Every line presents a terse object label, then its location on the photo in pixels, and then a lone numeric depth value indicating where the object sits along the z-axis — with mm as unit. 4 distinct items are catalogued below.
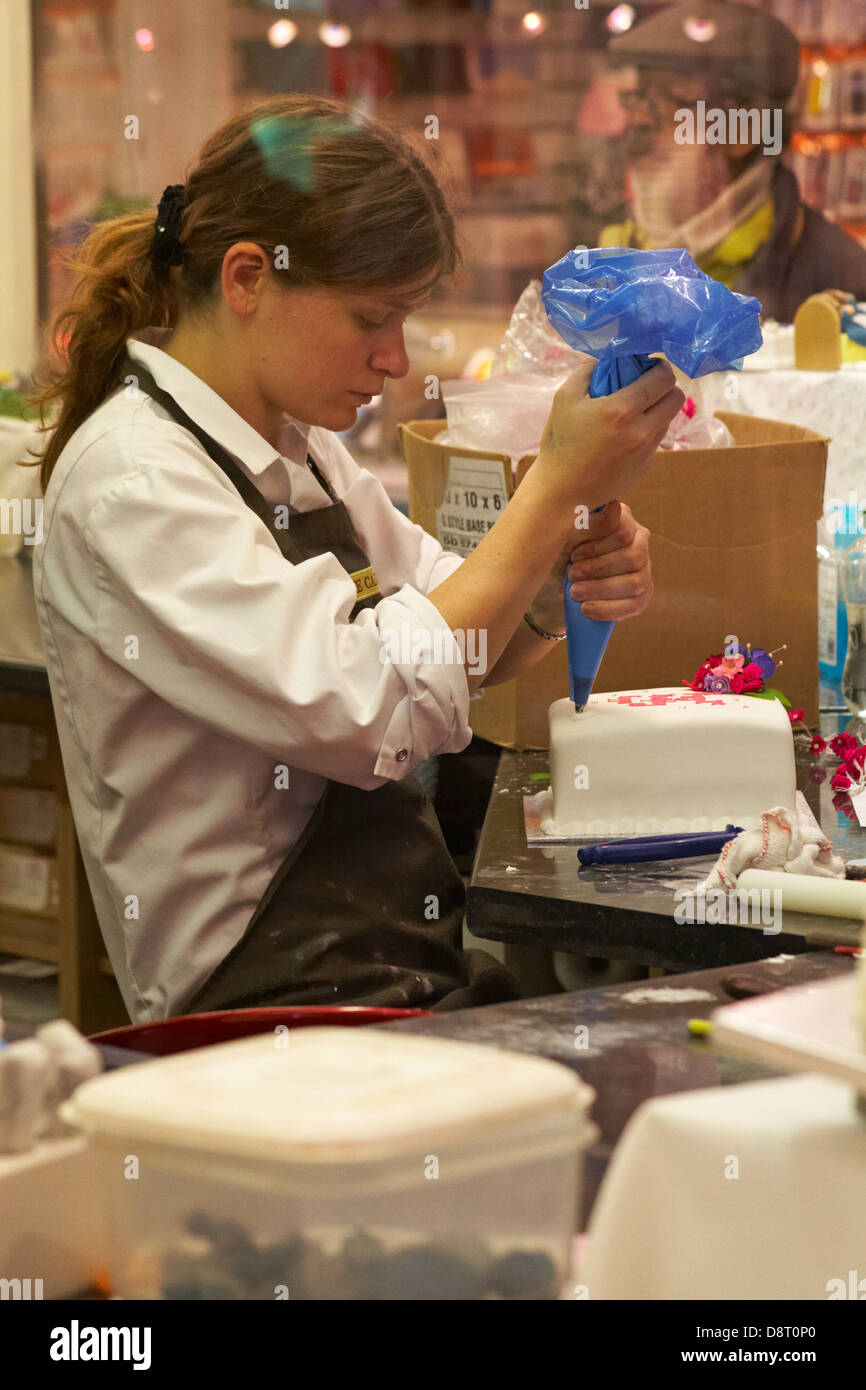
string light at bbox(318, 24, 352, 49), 5309
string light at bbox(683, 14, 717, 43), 4207
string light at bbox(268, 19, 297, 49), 5344
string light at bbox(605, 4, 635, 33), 5113
